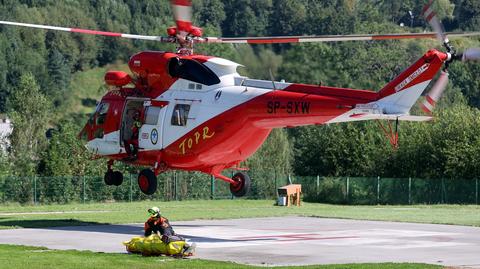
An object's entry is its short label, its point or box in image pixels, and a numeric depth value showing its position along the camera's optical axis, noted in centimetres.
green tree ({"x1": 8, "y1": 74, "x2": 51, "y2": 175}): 7513
